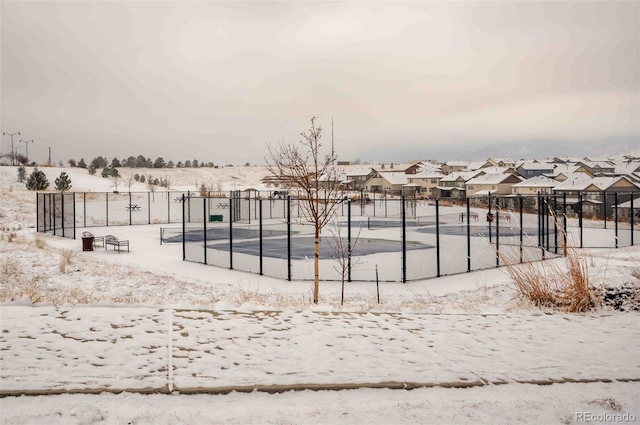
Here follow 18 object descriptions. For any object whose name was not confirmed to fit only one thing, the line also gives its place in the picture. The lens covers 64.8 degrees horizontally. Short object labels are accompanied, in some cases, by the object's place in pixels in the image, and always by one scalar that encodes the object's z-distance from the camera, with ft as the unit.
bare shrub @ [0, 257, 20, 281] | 52.11
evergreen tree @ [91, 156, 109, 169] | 386.91
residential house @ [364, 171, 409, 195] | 326.65
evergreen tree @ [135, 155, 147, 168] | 434.30
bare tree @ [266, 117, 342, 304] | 44.63
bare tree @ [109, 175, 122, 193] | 269.52
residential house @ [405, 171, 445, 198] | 324.35
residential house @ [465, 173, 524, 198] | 265.13
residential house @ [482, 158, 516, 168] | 331.28
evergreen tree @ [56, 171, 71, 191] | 210.71
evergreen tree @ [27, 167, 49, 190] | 210.59
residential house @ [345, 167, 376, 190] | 356.63
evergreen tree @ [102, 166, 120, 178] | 304.50
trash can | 85.40
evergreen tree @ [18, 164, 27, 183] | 229.29
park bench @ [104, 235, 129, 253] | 85.25
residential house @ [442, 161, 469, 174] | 404.51
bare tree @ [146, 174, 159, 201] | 275.67
